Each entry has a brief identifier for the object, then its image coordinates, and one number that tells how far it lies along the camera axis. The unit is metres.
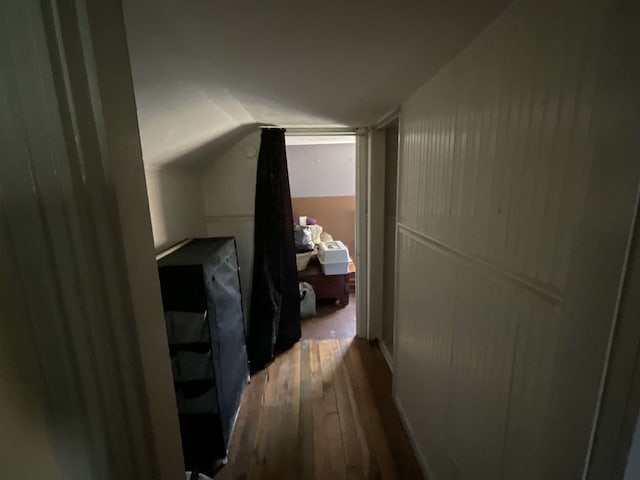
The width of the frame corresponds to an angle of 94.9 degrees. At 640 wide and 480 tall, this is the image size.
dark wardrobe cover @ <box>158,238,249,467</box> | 1.47
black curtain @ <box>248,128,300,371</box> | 2.47
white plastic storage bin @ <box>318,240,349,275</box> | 3.44
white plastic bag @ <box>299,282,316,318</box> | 3.34
